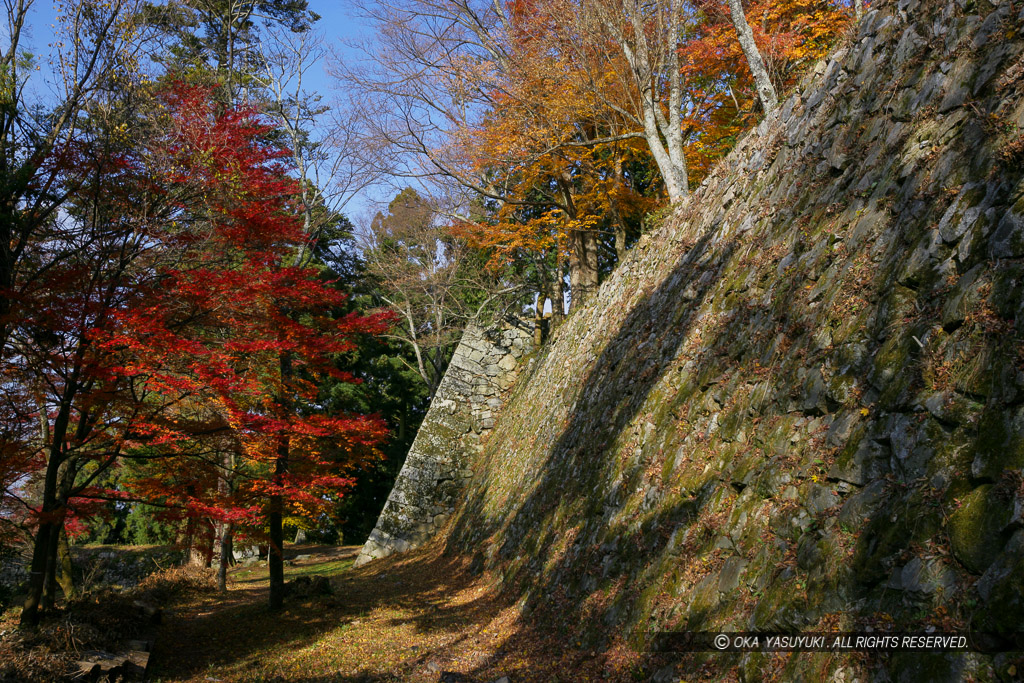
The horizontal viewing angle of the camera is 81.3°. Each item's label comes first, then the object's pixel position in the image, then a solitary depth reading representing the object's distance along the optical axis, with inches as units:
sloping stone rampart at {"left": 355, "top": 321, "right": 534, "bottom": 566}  762.2
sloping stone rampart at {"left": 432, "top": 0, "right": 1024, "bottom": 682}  119.0
